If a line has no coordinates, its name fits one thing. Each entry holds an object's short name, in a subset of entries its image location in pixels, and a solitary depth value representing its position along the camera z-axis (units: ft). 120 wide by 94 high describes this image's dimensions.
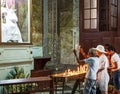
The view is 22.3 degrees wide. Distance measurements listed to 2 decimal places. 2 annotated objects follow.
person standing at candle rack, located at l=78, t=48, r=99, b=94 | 22.80
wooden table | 23.09
